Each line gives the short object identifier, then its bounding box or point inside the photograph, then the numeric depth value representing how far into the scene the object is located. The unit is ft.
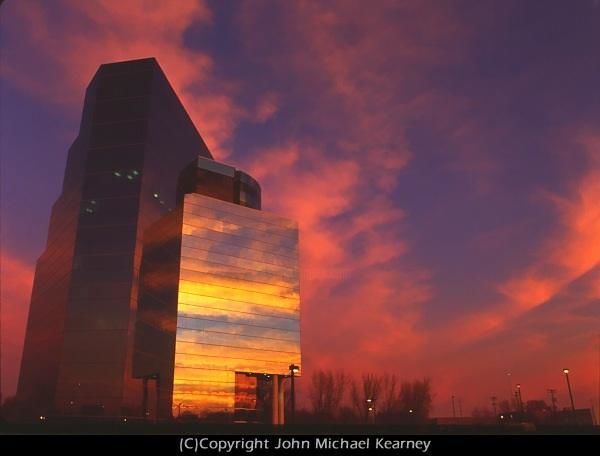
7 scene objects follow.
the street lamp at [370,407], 403.01
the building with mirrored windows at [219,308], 237.92
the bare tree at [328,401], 399.85
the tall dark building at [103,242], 285.23
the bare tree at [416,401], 433.48
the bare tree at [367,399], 409.94
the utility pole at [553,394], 391.32
